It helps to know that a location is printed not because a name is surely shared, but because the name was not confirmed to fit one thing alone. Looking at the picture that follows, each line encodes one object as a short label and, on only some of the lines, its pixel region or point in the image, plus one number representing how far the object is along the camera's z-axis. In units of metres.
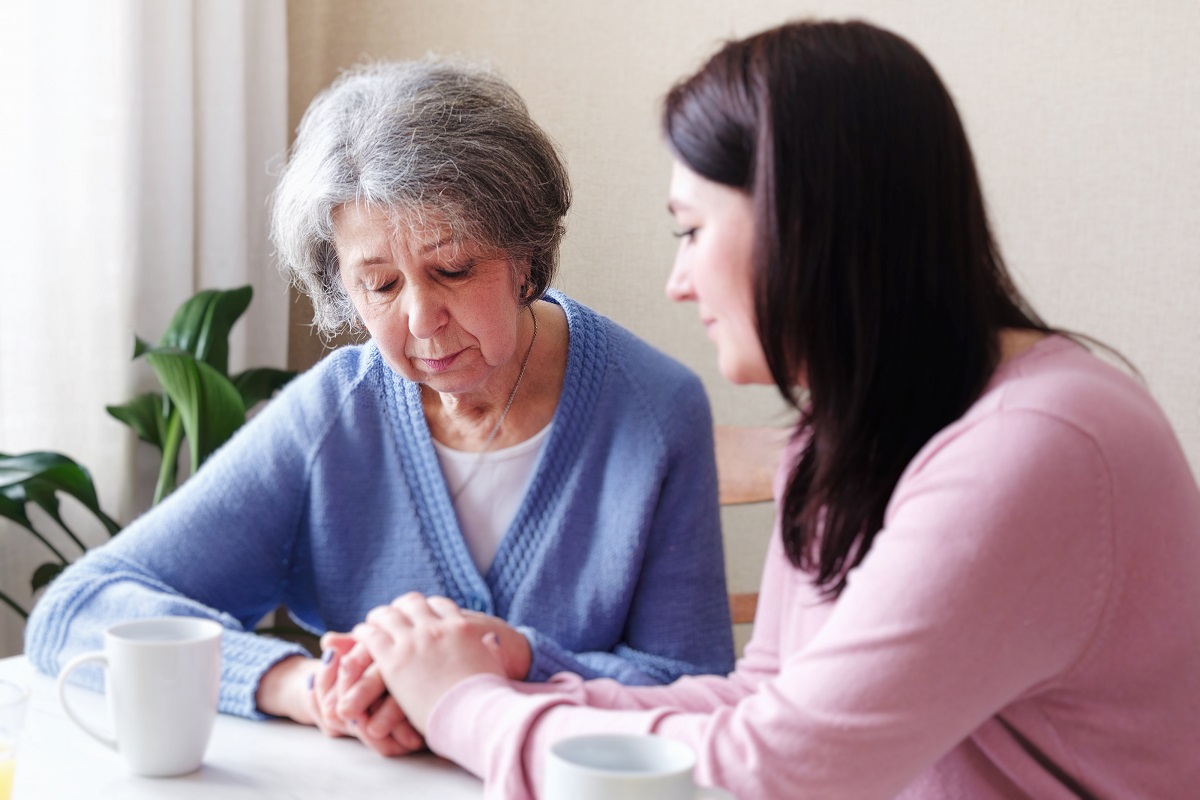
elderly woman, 1.20
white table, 0.88
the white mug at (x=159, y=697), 0.87
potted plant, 2.04
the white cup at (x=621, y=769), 0.59
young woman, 0.70
